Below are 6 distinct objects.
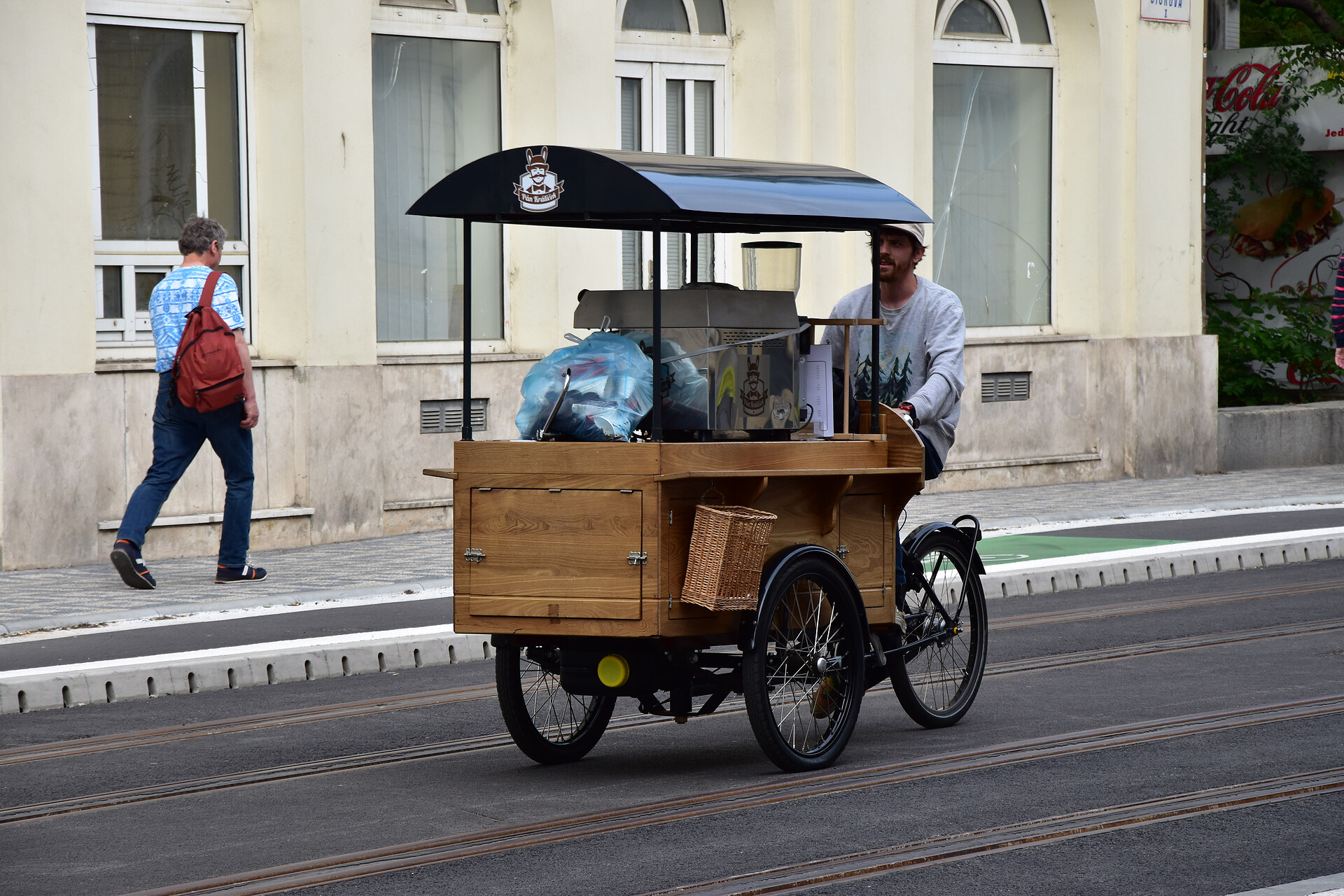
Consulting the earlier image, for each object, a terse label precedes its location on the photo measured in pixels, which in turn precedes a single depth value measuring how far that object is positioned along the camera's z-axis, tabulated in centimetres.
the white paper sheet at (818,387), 1490
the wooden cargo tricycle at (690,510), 1345
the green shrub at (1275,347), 4428
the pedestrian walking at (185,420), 2352
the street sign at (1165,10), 3806
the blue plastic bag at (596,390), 1372
